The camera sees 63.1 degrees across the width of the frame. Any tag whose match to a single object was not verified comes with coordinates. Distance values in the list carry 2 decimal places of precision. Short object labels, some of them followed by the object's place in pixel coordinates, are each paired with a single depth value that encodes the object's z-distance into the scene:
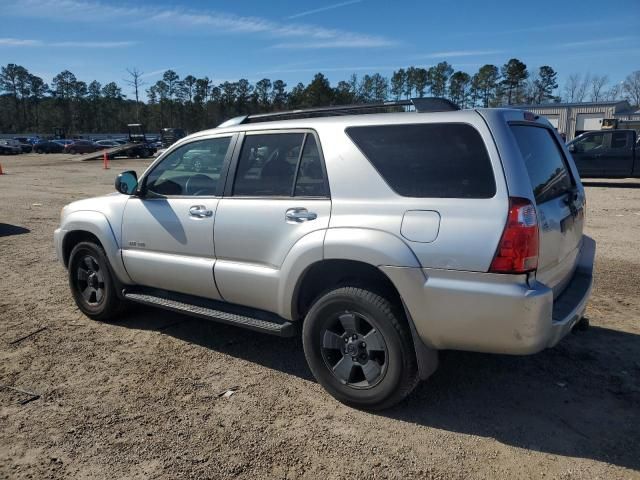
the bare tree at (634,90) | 104.06
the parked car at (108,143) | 53.76
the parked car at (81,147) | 51.06
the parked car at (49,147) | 55.06
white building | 50.78
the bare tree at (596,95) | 106.94
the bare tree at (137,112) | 112.62
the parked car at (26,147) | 57.19
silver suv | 2.89
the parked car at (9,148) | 52.06
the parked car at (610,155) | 16.67
